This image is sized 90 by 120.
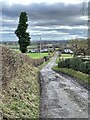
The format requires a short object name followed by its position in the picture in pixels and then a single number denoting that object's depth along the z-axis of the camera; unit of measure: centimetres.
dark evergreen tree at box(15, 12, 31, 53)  2939
